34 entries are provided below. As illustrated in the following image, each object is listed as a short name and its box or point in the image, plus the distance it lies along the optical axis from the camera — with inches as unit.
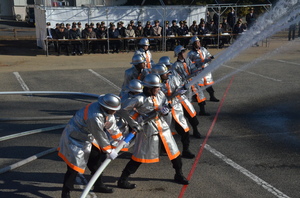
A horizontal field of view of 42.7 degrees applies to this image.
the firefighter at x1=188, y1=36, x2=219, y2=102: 424.5
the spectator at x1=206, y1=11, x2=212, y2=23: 1019.9
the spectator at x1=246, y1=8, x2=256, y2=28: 956.8
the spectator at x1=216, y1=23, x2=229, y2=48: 961.6
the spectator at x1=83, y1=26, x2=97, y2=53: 878.6
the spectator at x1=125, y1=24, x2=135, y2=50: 909.8
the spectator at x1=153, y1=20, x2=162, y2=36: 929.4
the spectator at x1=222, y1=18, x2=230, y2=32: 982.3
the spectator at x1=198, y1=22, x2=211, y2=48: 946.1
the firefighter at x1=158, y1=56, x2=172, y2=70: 341.1
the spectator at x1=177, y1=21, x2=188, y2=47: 933.8
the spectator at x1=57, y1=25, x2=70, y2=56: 852.6
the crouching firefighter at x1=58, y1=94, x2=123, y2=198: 215.6
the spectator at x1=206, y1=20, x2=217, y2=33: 962.3
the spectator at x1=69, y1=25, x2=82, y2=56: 865.3
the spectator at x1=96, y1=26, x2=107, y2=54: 891.1
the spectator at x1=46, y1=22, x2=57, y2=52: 856.1
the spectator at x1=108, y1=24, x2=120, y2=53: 901.6
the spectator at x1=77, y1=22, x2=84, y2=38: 875.4
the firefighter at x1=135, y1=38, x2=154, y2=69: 413.6
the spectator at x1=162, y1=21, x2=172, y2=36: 933.7
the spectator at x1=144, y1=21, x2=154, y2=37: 923.7
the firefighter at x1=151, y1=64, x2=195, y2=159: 286.7
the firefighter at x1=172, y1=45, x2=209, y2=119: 364.8
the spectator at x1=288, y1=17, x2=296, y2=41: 995.6
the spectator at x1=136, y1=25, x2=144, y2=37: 919.2
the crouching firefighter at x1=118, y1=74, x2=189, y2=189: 241.8
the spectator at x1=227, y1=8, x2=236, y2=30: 995.5
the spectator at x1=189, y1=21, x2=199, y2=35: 950.0
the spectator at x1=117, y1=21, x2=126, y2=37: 908.6
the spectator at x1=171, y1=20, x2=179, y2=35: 936.3
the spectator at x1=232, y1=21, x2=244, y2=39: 963.3
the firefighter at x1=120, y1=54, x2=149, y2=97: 348.5
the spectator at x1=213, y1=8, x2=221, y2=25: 986.6
